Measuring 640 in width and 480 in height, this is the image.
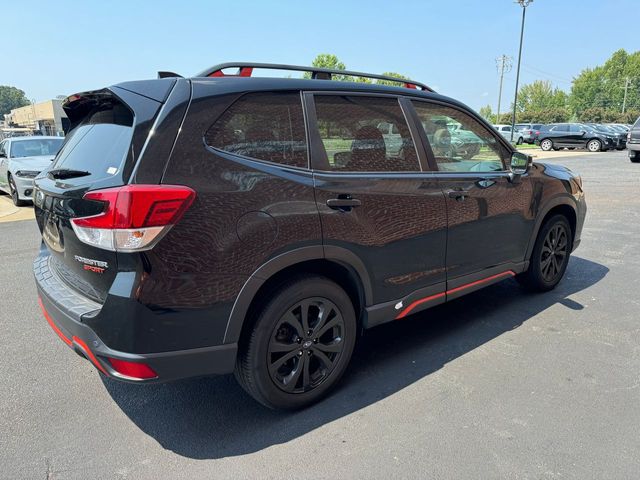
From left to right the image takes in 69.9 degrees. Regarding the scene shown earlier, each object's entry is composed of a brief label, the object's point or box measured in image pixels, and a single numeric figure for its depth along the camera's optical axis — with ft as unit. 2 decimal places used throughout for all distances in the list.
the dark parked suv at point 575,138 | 91.97
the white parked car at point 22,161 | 32.37
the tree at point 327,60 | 216.33
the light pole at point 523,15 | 115.70
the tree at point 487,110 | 411.34
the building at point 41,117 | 207.72
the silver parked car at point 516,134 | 119.71
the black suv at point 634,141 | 60.80
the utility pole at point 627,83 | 279.65
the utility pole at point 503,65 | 214.14
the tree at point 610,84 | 314.96
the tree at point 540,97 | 355.56
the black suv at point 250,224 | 6.91
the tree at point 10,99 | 554.05
